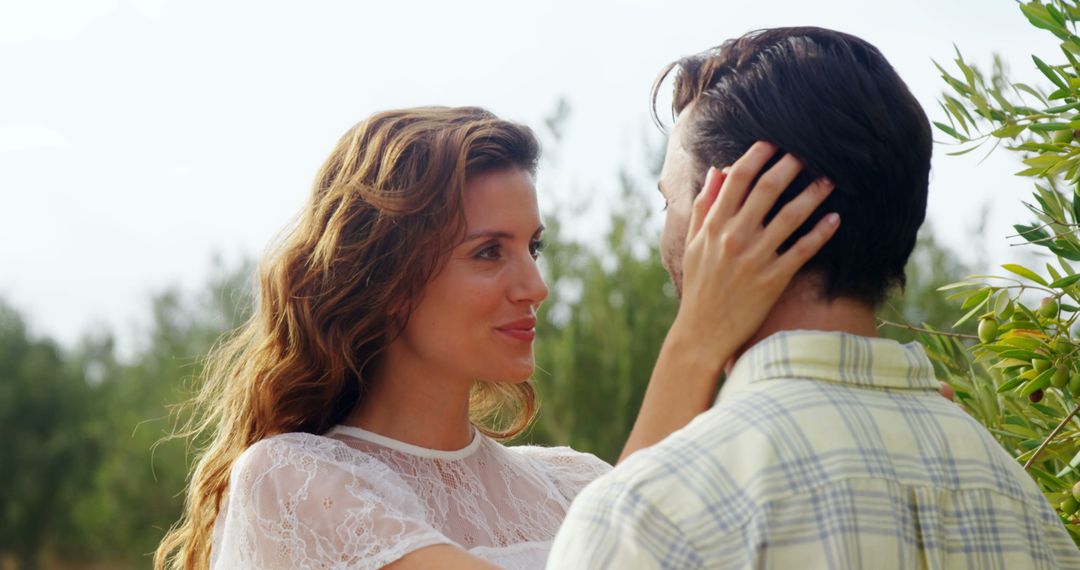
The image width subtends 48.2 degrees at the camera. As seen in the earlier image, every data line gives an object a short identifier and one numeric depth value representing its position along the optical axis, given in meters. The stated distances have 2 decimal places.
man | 1.36
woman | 2.88
